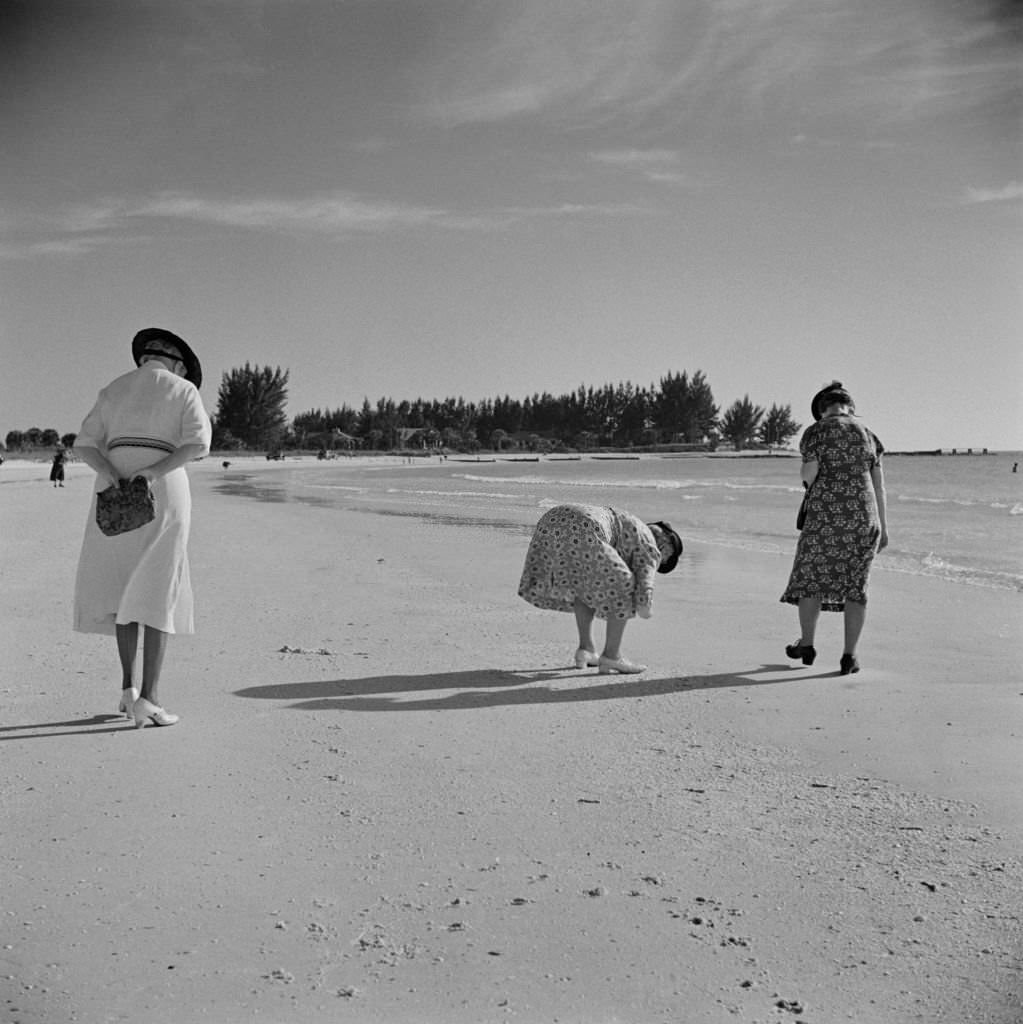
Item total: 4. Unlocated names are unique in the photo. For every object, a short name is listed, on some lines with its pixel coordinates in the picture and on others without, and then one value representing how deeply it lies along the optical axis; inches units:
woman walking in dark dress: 229.8
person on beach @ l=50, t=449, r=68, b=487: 1160.2
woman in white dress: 164.6
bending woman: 218.4
